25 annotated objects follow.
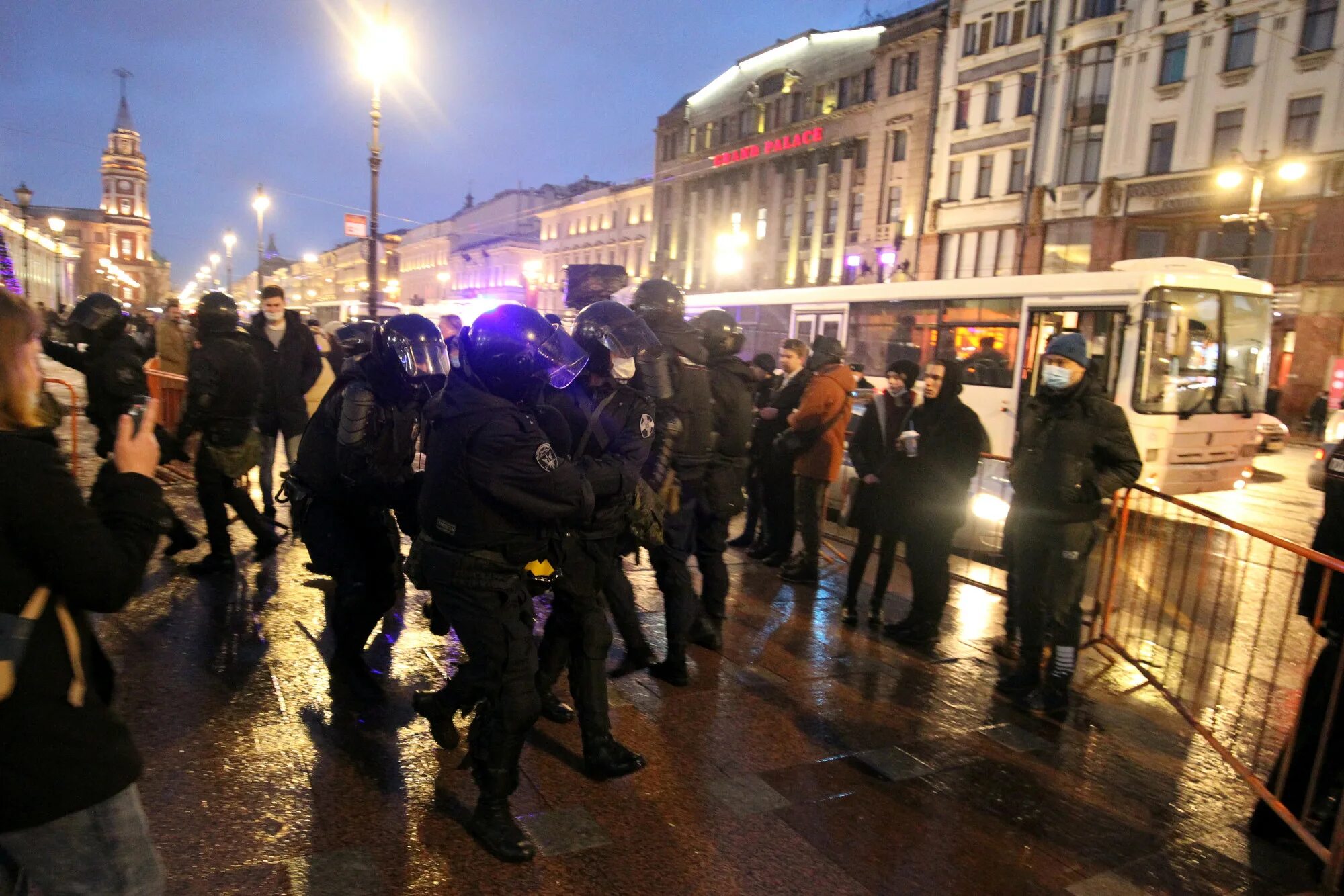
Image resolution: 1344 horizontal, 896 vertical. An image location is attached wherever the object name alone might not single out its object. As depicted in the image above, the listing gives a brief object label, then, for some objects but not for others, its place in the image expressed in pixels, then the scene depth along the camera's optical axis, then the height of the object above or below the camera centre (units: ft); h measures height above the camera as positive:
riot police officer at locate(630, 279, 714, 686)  14.88 -2.02
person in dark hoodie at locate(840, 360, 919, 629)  18.78 -3.17
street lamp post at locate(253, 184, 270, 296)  104.88 +13.02
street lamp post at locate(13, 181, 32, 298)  85.92 +10.19
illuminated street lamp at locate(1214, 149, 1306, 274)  72.18 +17.14
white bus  37.37 +0.46
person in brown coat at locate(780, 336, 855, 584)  21.61 -2.48
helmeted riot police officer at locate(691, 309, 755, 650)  16.69 -2.69
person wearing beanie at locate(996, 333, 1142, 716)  14.79 -2.41
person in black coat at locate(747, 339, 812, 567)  24.06 -3.87
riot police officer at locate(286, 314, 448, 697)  12.52 -2.55
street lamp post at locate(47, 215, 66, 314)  163.53 +11.22
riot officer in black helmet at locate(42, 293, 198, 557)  18.44 -1.35
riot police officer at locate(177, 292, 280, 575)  18.30 -2.38
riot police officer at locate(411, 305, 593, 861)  9.26 -2.22
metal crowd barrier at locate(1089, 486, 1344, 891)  11.44 -6.53
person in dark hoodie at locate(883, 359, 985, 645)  17.62 -2.85
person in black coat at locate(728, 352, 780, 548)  26.40 -5.41
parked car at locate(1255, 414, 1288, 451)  62.55 -5.25
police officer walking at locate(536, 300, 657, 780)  11.60 -2.80
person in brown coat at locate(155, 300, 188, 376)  33.47 -1.74
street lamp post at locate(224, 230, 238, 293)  147.59 +9.69
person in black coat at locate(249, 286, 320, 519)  22.24 -1.58
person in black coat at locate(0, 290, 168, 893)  5.24 -2.40
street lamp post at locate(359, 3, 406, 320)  48.49 +15.40
